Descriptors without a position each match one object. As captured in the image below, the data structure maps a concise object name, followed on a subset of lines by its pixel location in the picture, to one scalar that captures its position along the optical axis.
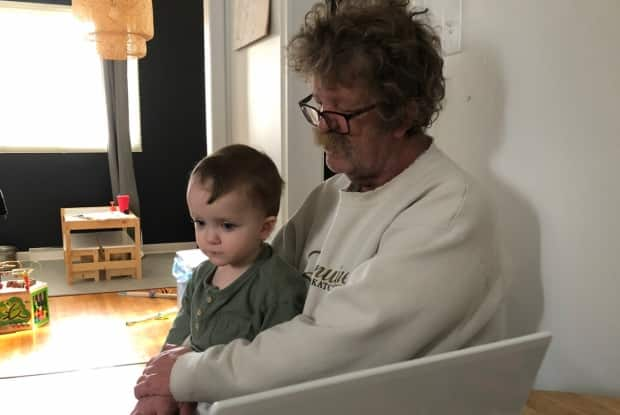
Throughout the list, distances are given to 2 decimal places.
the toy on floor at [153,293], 3.71
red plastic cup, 4.41
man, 0.79
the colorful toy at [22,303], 3.05
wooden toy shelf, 4.03
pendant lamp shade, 2.69
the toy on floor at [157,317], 3.23
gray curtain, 4.77
